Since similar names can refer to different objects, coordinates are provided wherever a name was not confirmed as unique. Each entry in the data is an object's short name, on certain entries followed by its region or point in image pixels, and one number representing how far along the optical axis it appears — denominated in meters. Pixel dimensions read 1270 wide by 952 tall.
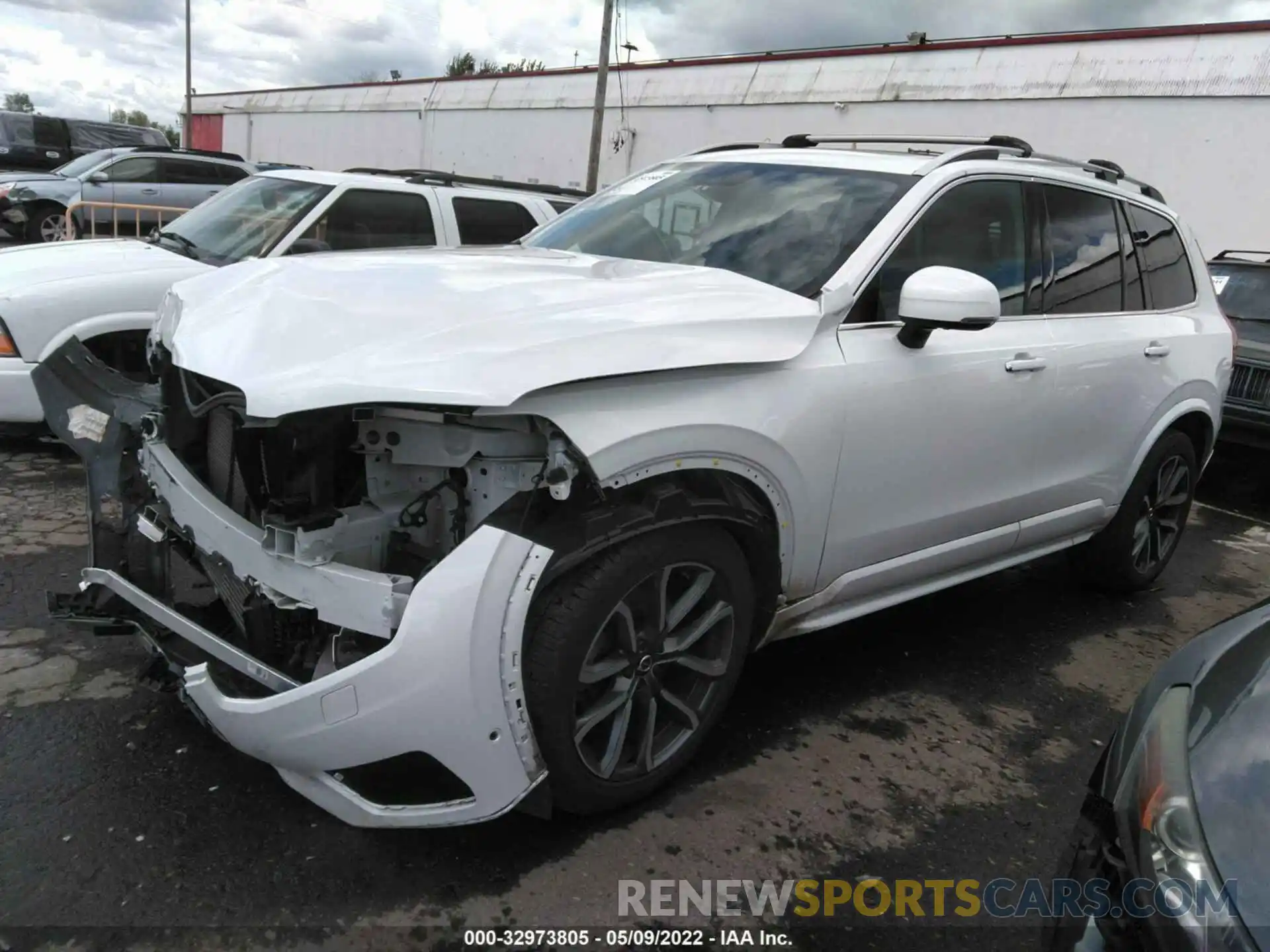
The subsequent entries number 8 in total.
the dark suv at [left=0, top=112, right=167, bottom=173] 18.50
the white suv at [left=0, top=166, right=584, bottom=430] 4.77
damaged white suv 2.16
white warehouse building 13.34
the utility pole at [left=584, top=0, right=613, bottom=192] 17.55
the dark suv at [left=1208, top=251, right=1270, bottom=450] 6.50
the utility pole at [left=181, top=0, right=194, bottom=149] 33.22
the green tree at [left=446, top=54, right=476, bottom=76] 70.83
